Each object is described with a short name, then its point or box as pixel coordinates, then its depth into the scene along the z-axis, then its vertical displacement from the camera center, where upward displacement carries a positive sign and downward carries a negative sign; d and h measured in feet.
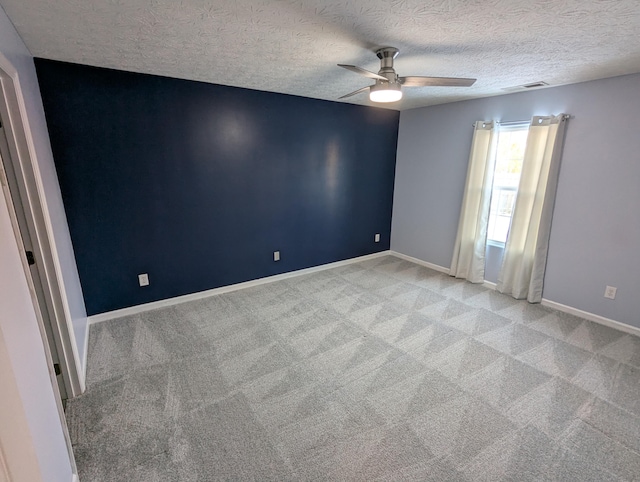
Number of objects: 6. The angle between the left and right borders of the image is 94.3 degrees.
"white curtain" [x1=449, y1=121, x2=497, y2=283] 11.87 -1.65
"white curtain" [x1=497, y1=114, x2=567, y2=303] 10.14 -1.55
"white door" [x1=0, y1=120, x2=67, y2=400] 5.34 -1.72
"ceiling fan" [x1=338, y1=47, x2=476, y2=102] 6.86 +2.03
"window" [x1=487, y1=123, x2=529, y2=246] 11.44 -0.35
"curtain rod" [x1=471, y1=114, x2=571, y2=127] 10.83 +1.71
